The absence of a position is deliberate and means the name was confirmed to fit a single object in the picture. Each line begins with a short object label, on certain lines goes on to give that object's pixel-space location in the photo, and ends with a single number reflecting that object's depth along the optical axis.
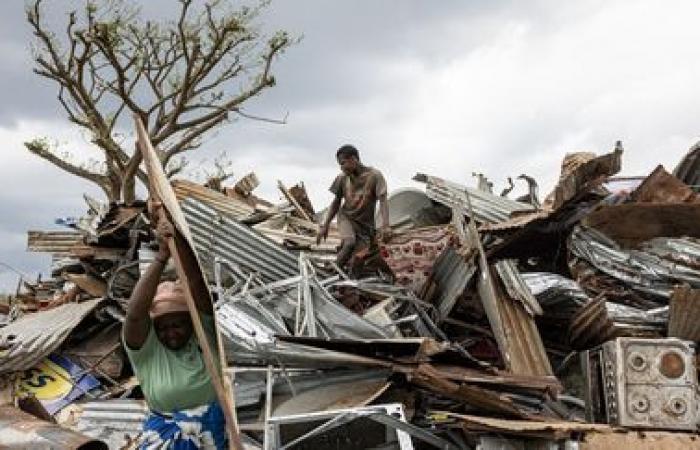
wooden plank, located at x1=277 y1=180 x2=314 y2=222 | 10.34
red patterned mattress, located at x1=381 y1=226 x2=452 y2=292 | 7.91
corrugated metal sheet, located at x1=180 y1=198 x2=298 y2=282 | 7.93
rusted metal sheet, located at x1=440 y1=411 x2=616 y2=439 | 4.52
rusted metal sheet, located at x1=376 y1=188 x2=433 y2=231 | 9.37
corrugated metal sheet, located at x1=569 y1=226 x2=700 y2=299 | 7.82
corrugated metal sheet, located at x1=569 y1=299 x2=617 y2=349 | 6.59
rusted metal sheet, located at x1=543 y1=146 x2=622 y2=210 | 6.25
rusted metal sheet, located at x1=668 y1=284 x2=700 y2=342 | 6.61
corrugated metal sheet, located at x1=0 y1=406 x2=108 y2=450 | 4.40
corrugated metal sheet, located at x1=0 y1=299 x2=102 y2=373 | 8.12
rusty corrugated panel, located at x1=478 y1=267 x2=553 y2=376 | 6.42
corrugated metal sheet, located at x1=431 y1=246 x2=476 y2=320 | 6.95
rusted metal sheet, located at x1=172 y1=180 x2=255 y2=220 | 9.69
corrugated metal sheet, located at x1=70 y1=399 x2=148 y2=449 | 6.42
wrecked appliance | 5.24
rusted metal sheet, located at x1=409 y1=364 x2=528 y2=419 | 5.09
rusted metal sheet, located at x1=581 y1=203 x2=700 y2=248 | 8.75
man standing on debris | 8.13
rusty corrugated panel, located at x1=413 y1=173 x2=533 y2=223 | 8.27
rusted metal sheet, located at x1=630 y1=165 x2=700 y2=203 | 9.09
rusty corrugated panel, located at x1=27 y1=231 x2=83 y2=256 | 10.87
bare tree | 19.23
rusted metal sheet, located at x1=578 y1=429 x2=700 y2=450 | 4.66
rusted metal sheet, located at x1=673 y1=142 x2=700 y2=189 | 10.57
